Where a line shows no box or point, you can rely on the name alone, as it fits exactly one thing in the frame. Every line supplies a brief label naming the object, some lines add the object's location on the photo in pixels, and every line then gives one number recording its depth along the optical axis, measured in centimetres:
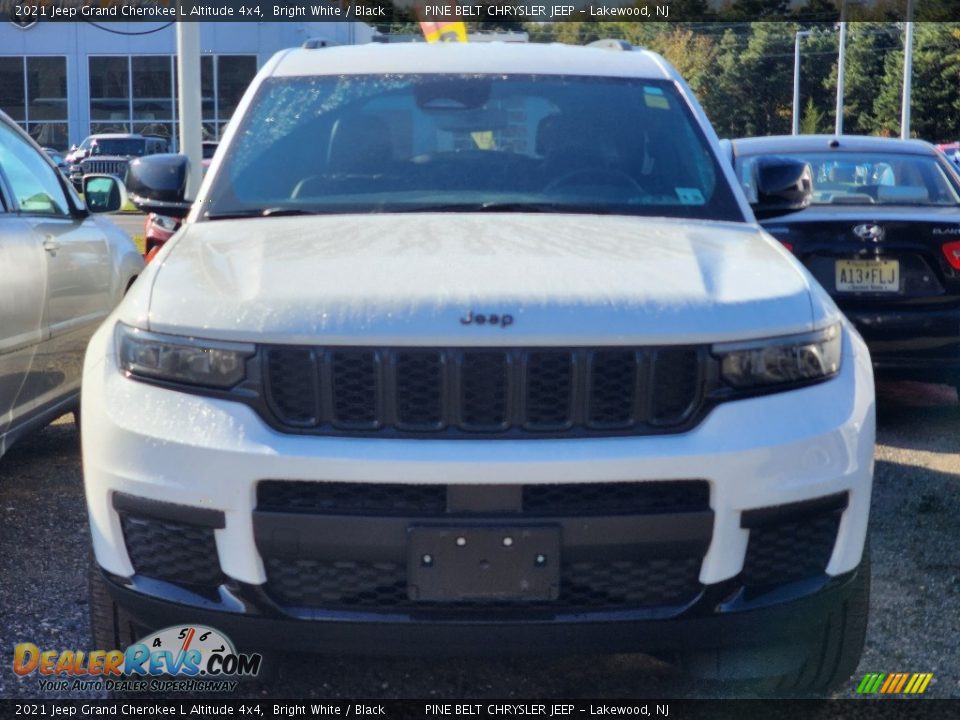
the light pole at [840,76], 5869
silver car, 512
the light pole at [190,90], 1448
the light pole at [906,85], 4584
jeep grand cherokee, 298
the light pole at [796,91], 7086
